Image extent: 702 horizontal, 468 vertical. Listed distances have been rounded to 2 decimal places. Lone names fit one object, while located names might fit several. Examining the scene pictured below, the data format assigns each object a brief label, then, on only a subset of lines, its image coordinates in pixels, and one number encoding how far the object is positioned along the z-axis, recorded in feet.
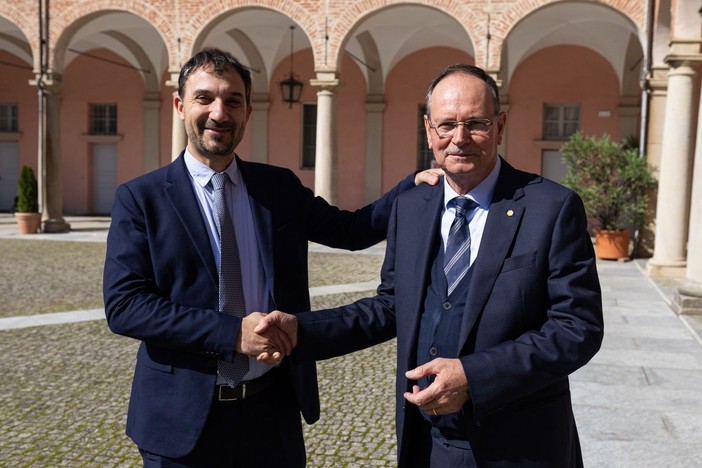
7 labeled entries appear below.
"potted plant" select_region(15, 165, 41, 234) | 52.54
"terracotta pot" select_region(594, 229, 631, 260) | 41.42
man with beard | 6.97
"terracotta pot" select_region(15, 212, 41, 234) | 52.80
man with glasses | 6.19
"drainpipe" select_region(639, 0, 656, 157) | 41.52
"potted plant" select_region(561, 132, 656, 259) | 40.65
